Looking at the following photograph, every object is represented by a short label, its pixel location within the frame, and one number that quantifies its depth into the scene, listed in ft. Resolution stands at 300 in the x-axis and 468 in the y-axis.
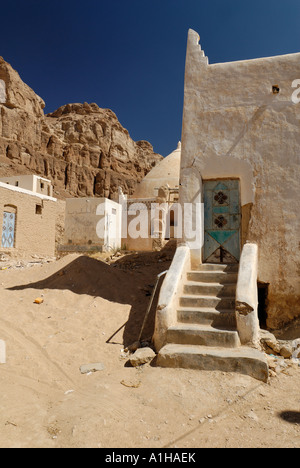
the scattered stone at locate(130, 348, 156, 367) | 13.43
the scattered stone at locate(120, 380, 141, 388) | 11.62
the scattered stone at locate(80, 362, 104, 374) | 13.39
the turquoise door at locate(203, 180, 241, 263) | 19.74
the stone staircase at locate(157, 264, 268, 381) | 12.17
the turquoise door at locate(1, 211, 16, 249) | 49.80
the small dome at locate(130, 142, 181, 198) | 65.72
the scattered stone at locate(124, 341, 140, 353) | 15.20
